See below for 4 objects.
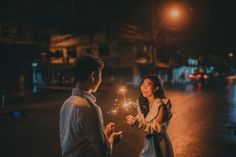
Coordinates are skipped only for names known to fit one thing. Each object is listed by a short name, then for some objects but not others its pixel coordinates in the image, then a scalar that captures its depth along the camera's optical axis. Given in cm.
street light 2387
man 214
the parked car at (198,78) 4269
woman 348
